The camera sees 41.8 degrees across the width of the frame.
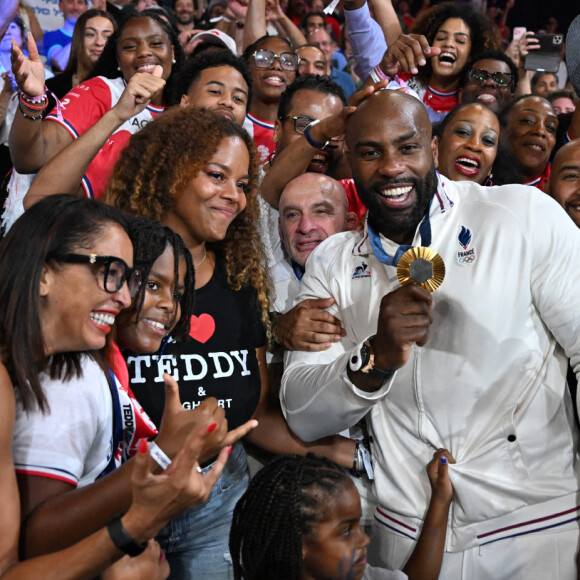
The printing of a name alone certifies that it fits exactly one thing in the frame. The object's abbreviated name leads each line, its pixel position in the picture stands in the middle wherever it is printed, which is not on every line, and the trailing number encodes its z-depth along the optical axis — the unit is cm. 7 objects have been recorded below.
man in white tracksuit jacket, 248
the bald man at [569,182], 328
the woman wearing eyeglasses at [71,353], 179
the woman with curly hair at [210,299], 274
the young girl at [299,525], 219
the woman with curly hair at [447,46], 488
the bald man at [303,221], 346
